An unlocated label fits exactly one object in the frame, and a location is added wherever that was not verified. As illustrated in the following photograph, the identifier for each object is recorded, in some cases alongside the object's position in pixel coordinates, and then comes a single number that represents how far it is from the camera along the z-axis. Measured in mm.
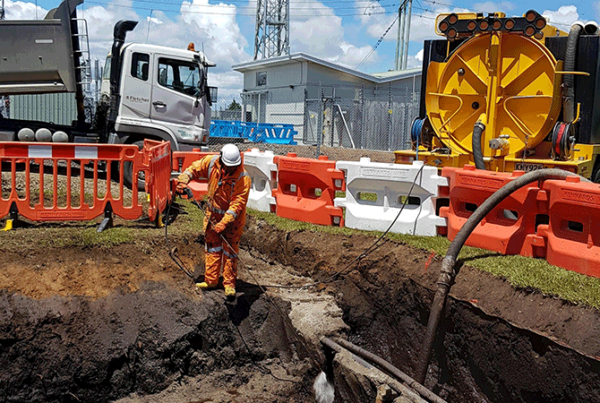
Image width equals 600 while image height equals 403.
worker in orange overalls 6477
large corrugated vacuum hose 5602
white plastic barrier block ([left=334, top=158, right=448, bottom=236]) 7801
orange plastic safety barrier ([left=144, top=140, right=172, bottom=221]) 7812
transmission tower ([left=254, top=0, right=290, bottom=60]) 39250
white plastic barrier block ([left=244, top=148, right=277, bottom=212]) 9711
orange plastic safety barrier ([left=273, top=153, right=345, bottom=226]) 8562
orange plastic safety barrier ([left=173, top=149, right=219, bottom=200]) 11617
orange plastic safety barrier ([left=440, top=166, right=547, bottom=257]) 6453
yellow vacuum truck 8031
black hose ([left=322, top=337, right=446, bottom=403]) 5051
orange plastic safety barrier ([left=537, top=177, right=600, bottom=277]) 5676
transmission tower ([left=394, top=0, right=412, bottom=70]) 31911
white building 23094
